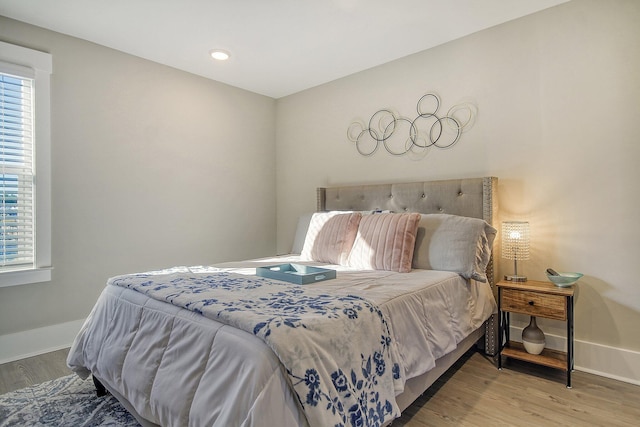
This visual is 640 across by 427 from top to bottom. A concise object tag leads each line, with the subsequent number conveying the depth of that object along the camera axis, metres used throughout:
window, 2.59
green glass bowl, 2.23
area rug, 1.80
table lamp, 2.46
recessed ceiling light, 3.10
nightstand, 2.14
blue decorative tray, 1.96
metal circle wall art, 2.94
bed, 1.15
